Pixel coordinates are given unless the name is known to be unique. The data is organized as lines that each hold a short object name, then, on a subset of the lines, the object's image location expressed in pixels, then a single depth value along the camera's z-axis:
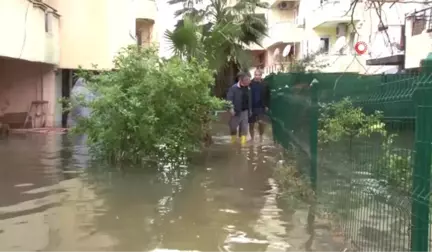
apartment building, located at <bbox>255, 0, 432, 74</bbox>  20.38
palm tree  13.30
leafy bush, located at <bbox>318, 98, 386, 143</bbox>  5.21
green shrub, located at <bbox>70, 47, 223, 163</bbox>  9.80
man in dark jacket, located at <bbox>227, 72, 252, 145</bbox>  13.62
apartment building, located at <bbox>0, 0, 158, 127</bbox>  17.69
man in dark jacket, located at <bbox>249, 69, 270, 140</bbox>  14.12
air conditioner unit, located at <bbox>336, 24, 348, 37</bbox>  34.66
